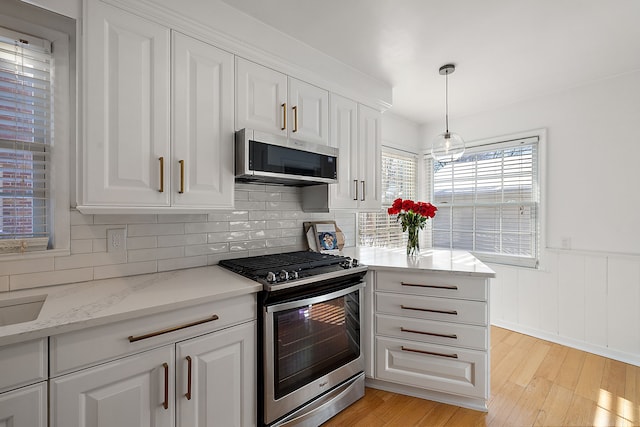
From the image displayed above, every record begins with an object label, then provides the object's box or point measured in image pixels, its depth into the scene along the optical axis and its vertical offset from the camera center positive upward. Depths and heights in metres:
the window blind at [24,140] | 1.37 +0.35
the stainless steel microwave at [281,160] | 1.70 +0.34
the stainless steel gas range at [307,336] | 1.52 -0.73
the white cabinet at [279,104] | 1.78 +0.73
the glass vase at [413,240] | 2.38 -0.23
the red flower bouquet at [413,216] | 2.35 -0.03
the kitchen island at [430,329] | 1.84 -0.78
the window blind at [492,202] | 3.14 +0.12
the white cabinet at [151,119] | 1.31 +0.47
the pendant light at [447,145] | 2.41 +0.56
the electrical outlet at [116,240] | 1.60 -0.15
